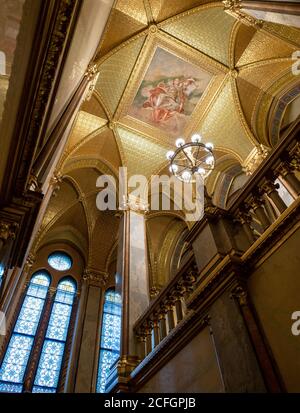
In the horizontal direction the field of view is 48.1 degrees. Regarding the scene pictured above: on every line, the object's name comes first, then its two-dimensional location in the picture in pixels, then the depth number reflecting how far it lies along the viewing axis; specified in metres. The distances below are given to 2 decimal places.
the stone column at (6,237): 3.52
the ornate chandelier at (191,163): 7.39
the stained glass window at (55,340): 8.60
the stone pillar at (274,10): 4.69
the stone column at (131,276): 5.38
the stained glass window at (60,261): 12.03
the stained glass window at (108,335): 9.22
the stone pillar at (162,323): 4.86
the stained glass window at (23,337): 8.26
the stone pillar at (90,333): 8.80
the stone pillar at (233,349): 2.55
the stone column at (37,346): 8.32
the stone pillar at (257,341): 2.40
